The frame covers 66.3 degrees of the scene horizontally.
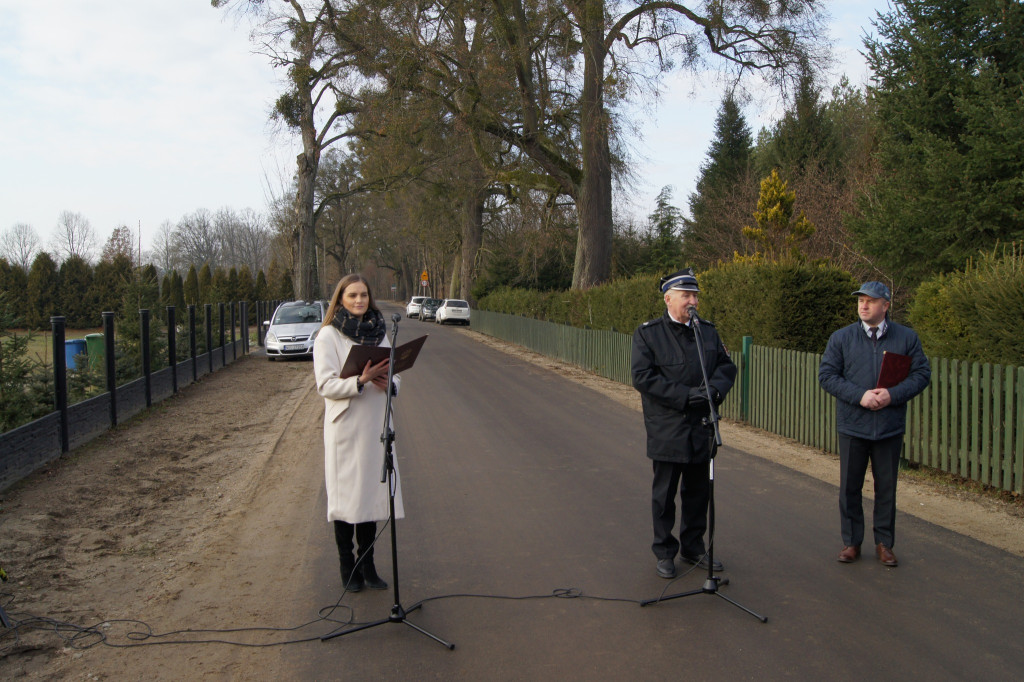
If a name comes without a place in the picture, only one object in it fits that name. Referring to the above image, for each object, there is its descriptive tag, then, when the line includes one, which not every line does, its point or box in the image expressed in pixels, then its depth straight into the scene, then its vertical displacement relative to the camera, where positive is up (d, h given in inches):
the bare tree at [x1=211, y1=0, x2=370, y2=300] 1215.8 +347.6
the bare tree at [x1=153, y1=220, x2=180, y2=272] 3940.7 +256.0
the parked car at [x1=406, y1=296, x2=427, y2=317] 2455.2 -7.7
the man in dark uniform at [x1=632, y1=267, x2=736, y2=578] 194.7 -22.6
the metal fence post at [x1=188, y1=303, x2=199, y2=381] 682.2 -26.6
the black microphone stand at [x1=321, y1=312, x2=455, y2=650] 168.6 -46.3
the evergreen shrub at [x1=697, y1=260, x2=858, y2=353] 462.0 +1.5
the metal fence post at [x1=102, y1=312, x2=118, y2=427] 442.9 -35.9
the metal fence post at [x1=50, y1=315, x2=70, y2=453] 361.7 -38.9
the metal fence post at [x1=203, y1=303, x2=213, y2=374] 749.3 -24.8
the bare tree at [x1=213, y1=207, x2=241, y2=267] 4534.9 +404.3
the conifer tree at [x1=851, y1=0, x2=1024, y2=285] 589.0 +137.2
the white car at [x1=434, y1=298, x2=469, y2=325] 1943.9 -18.1
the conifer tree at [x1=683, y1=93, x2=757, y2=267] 1307.8 +199.5
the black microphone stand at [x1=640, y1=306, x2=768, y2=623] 181.8 -45.1
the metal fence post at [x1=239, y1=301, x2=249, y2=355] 1021.8 -27.9
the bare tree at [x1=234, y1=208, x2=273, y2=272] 4273.1 +334.8
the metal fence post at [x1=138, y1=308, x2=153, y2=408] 519.8 -29.8
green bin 461.8 -31.5
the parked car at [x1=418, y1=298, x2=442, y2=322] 2250.2 -15.1
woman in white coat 184.9 -26.9
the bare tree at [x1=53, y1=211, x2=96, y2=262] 2842.0 +251.9
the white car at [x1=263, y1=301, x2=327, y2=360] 885.8 -32.4
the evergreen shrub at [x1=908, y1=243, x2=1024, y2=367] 296.0 -2.9
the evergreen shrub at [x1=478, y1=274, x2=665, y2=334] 695.7 -0.5
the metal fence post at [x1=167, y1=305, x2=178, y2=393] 598.2 -34.1
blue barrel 615.1 -36.5
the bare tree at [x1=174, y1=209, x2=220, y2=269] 4217.5 +337.7
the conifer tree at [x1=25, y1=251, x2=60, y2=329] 1568.7 +31.6
